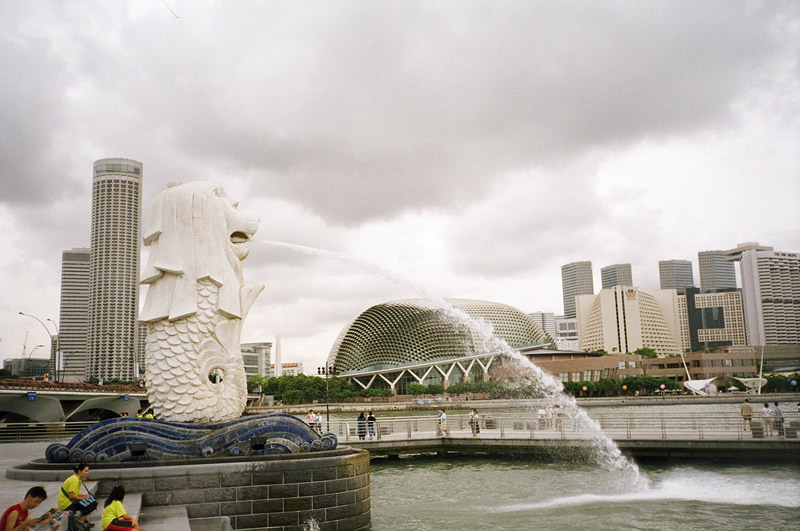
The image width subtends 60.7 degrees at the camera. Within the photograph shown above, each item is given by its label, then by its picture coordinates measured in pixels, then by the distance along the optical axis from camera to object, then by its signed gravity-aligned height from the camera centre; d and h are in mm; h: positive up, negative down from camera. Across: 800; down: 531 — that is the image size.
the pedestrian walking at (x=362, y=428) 23244 -1934
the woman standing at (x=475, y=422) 23719 -1890
